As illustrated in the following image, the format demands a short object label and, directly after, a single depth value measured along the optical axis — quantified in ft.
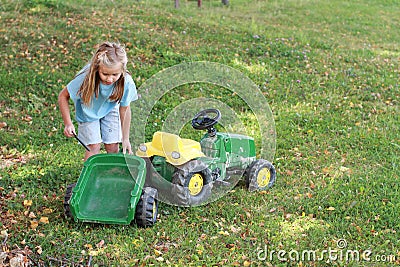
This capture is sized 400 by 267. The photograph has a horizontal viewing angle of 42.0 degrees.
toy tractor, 14.08
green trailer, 13.23
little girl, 13.26
